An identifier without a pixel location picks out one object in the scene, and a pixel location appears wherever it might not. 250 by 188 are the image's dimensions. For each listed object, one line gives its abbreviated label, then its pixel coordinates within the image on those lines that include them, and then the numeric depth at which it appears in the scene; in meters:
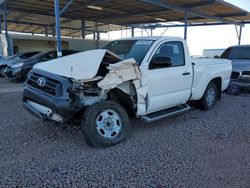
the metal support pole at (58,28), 9.48
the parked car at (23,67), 11.12
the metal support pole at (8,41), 16.05
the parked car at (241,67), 8.25
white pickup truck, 3.72
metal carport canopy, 14.29
